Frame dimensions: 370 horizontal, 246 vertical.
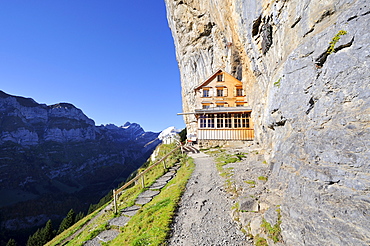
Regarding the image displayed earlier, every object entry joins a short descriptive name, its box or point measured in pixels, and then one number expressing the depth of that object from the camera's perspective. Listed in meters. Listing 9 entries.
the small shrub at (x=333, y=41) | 5.31
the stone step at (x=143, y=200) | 11.56
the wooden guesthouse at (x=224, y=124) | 25.17
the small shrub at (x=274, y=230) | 5.54
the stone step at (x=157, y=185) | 13.72
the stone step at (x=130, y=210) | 10.37
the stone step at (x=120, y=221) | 9.42
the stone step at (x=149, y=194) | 12.46
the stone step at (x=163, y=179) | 15.10
